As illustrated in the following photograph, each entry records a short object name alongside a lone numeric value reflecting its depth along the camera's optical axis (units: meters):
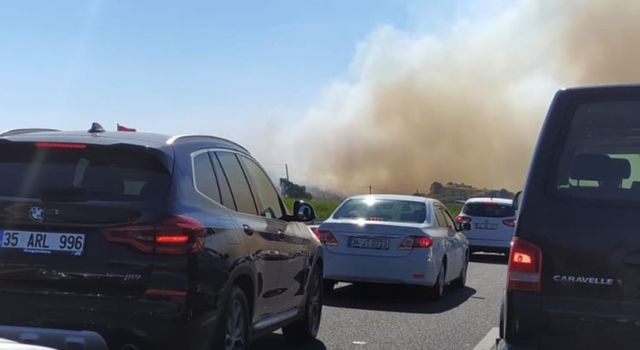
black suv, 4.92
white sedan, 10.91
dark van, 4.07
